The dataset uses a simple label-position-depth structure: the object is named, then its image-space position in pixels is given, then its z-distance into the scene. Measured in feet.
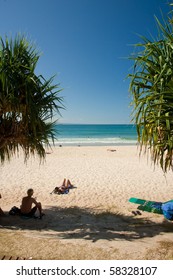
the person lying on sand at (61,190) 29.07
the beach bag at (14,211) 21.17
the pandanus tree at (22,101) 16.94
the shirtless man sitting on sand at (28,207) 20.89
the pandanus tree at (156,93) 12.25
